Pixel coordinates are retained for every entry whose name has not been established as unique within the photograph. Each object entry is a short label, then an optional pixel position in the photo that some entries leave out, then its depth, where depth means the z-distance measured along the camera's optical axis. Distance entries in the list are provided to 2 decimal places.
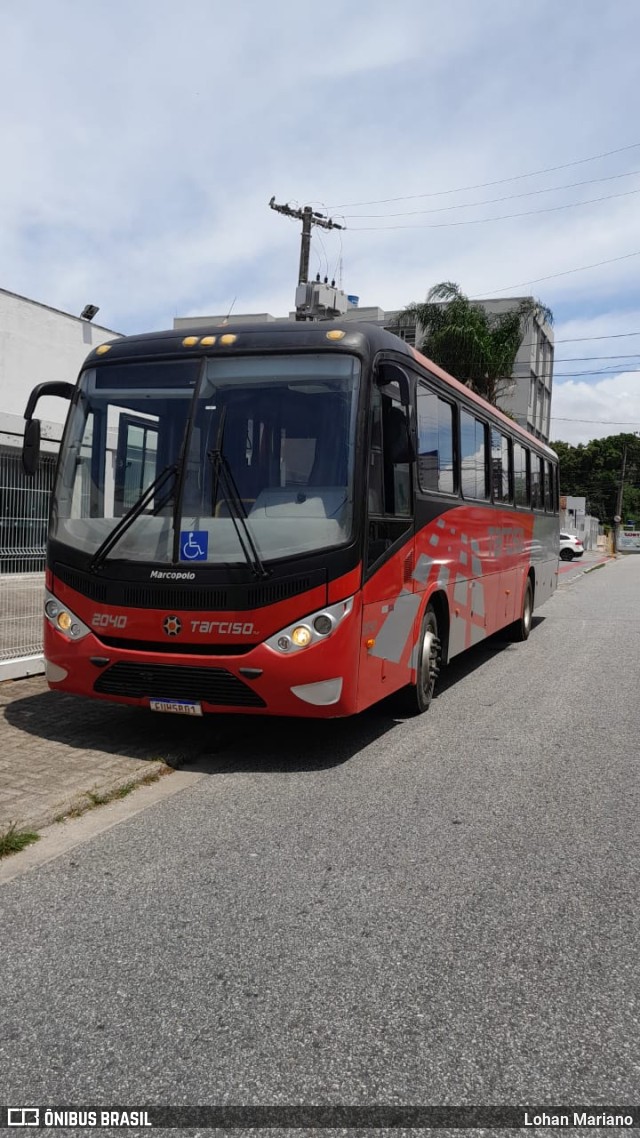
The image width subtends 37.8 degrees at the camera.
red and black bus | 5.94
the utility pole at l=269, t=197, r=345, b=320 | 25.84
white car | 47.91
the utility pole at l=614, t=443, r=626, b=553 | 79.06
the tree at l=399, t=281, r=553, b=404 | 35.16
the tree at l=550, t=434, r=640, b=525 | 97.31
